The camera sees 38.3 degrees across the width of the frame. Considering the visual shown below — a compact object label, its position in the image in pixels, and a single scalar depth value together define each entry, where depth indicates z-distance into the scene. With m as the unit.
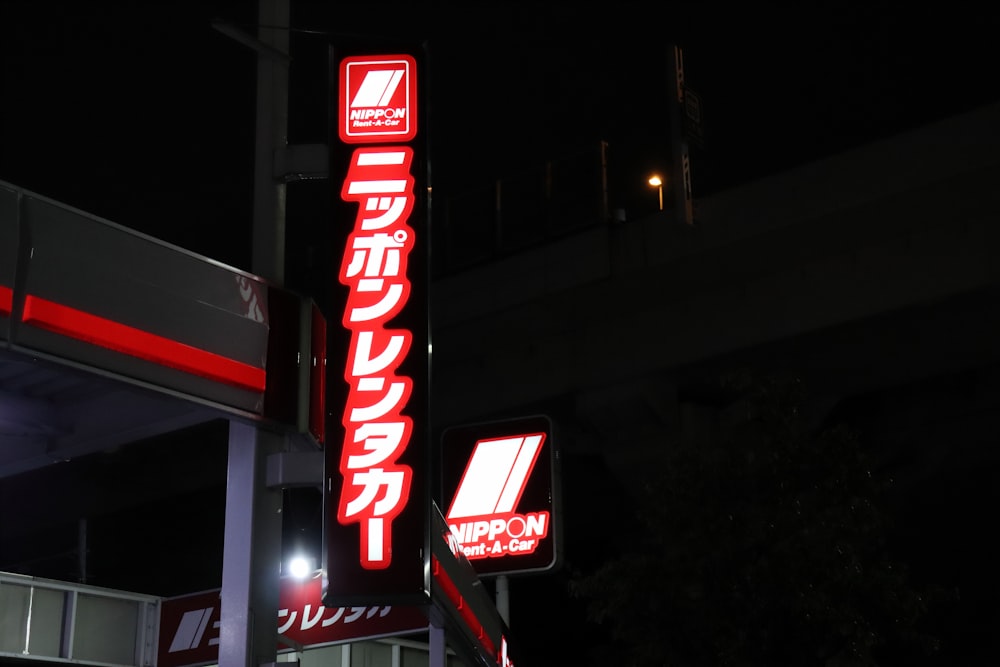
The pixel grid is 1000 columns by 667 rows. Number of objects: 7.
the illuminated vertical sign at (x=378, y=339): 8.41
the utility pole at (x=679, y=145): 25.95
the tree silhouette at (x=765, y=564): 17.20
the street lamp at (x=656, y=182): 29.85
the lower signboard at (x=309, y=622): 12.46
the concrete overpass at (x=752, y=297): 24.64
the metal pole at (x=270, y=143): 9.59
